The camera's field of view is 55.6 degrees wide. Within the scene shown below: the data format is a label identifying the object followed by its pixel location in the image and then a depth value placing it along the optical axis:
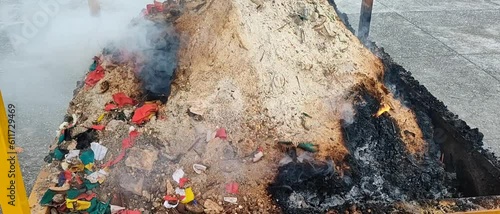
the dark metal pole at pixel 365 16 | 4.77
